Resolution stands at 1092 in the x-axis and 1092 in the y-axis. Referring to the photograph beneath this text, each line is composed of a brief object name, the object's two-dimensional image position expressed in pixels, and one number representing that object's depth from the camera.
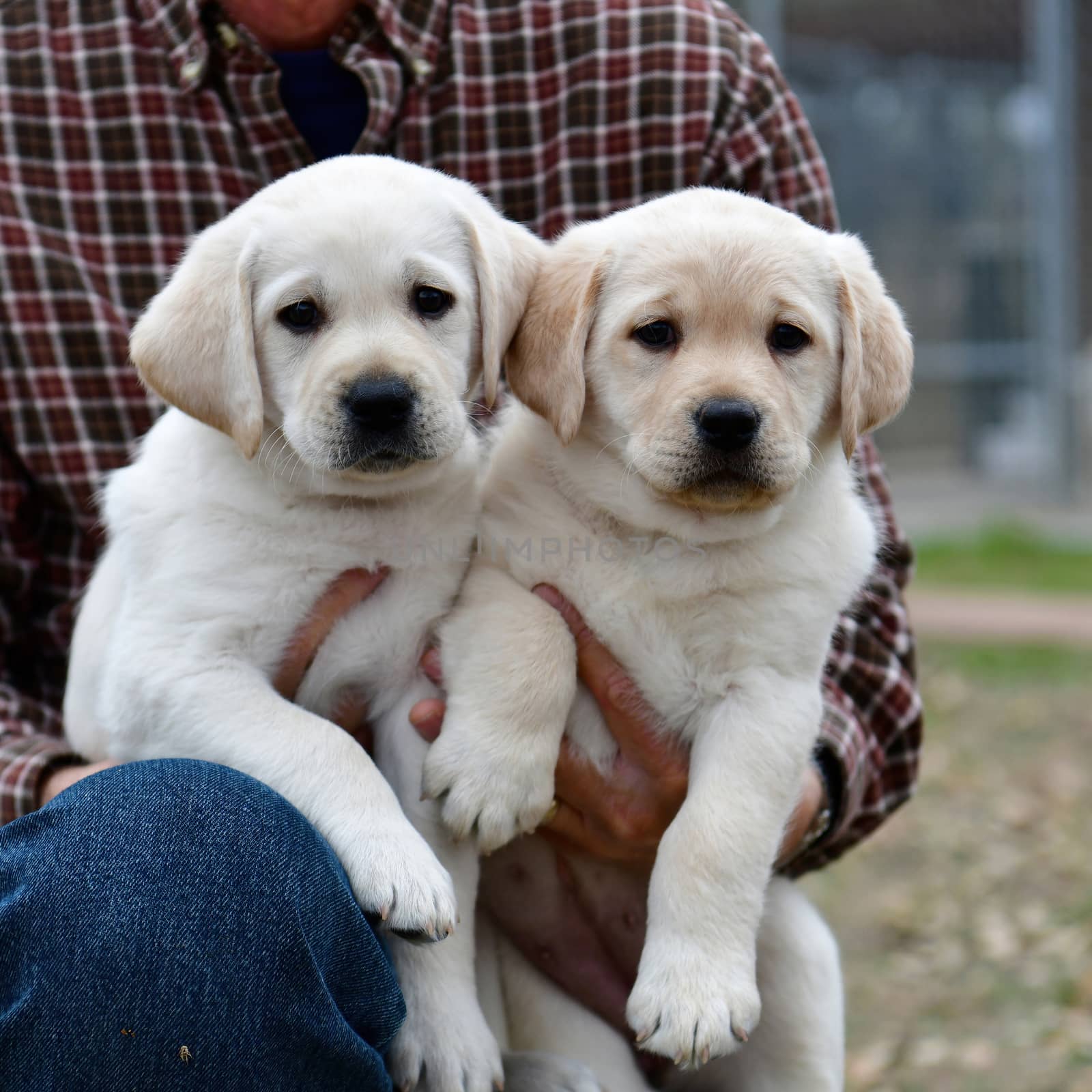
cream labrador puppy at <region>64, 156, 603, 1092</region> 2.37
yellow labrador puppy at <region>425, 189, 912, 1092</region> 2.39
